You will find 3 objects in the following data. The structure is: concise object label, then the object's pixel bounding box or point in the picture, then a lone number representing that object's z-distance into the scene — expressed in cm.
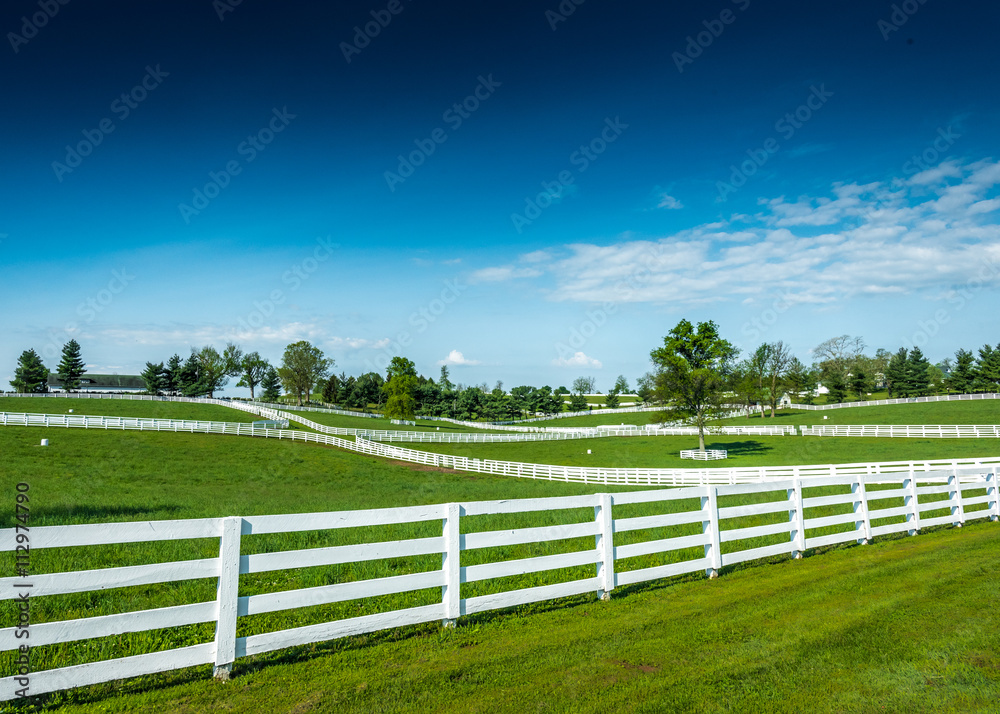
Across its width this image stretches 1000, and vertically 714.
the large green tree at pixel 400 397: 8631
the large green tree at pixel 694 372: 4669
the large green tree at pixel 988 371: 8438
